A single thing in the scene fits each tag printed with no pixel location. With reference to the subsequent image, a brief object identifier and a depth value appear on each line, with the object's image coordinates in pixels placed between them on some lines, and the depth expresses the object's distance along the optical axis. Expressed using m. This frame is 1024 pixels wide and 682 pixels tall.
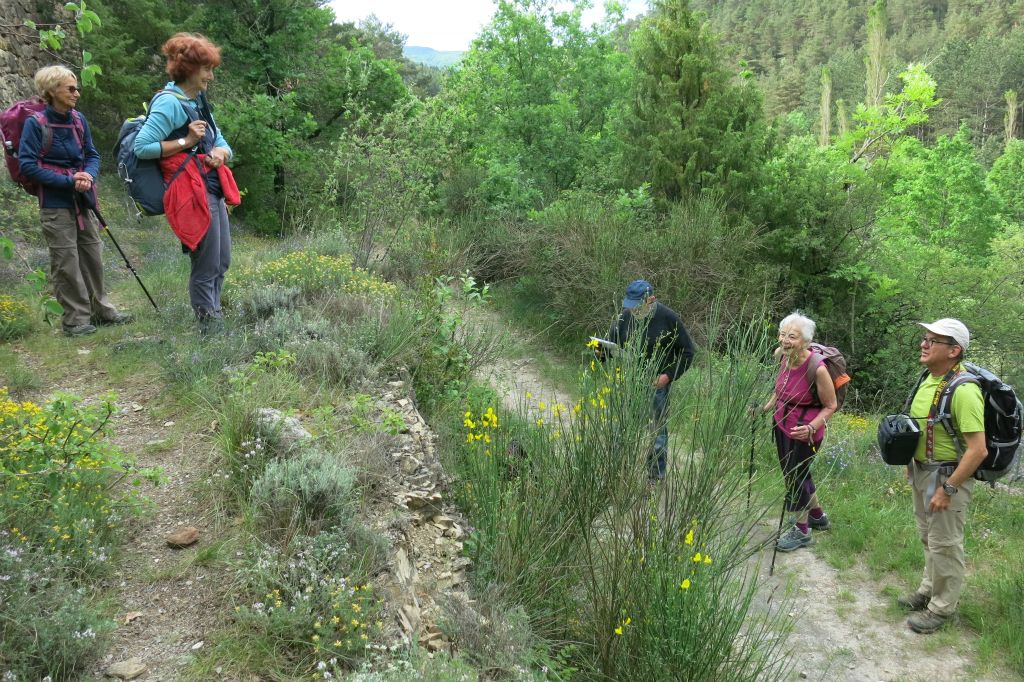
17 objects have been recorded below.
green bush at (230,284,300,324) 5.54
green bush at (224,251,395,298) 6.33
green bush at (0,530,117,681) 2.31
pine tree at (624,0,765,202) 12.07
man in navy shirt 5.33
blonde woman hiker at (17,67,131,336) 5.12
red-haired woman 4.56
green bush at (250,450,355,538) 3.18
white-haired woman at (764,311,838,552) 4.73
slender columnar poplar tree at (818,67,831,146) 35.12
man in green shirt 3.90
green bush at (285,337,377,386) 4.68
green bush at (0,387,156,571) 2.81
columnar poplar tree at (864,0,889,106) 25.67
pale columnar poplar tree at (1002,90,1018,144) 49.72
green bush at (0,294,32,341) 5.41
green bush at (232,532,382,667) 2.64
